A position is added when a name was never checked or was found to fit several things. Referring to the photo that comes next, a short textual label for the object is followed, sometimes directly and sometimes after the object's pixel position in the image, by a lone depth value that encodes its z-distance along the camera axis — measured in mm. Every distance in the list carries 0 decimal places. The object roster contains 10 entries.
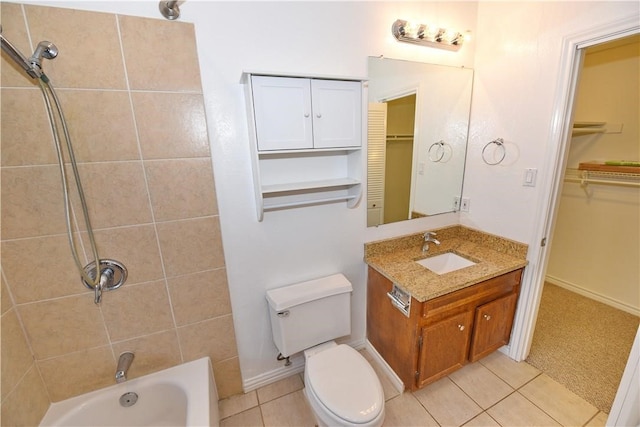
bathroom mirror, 1605
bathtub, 1215
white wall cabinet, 1198
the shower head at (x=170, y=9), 1050
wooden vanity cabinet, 1433
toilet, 1137
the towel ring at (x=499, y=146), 1686
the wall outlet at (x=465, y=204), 1968
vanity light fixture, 1499
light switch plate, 1545
